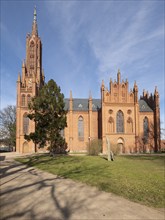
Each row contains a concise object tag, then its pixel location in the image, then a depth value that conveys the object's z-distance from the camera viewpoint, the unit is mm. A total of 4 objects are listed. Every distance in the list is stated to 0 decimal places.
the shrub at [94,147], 29875
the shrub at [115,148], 29847
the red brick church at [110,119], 41531
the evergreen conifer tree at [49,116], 25934
